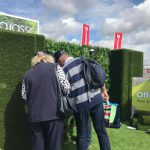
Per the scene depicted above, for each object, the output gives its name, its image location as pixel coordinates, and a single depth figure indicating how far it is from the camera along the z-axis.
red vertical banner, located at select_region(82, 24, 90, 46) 7.09
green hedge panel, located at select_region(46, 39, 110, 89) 4.29
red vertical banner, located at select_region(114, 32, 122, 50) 7.80
